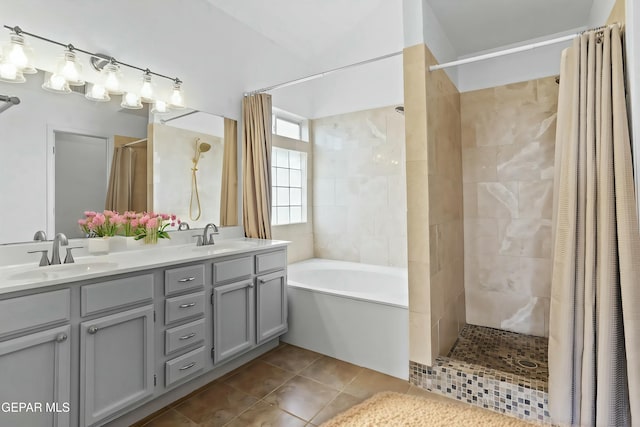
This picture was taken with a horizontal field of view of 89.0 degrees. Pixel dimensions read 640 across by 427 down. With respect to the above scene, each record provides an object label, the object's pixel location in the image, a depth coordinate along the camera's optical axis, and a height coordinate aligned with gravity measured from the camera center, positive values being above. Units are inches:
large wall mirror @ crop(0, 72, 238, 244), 71.0 +14.7
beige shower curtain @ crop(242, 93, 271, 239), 117.6 +18.9
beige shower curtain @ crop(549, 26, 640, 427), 58.1 -8.1
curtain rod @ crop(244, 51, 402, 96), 103.9 +45.5
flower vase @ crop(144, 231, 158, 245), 93.4 -6.2
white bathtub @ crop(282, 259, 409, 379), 90.4 -33.3
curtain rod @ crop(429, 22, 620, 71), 68.6 +37.5
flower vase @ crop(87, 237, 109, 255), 81.4 -7.3
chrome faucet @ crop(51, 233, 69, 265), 70.4 -6.6
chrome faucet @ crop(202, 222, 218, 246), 104.4 -7.0
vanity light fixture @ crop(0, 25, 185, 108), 69.1 +34.7
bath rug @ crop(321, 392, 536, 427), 70.7 -45.2
